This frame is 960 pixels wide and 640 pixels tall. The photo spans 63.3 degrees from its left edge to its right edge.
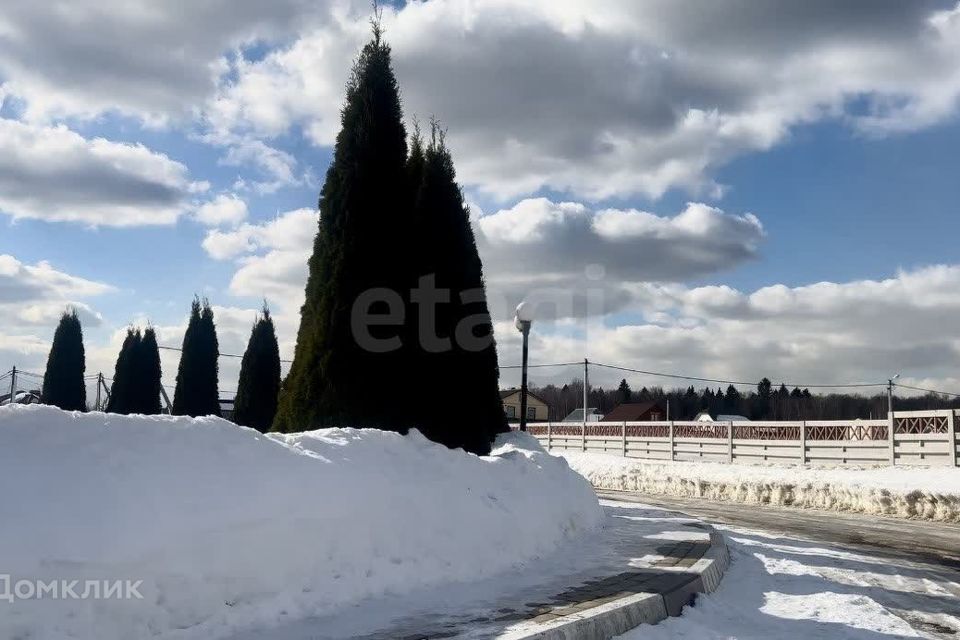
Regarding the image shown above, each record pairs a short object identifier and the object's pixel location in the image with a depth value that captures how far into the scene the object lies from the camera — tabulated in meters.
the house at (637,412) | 84.32
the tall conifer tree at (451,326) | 11.08
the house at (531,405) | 93.39
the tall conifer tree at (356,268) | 9.66
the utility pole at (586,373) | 54.76
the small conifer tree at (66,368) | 26.94
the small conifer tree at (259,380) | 19.47
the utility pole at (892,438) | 19.50
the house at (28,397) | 26.08
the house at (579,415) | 93.88
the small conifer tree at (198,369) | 21.56
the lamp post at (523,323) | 15.46
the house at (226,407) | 26.61
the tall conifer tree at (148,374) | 23.83
